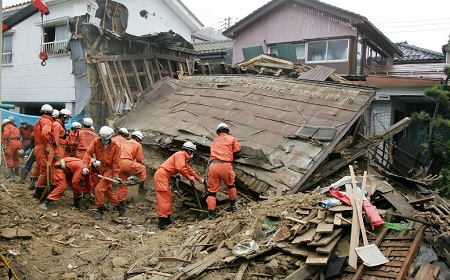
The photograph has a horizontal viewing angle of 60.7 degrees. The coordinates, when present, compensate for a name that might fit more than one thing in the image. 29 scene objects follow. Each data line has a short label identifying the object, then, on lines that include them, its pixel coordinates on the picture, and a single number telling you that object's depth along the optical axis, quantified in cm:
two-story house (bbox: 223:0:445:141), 1405
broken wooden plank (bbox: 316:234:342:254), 444
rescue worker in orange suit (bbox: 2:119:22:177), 996
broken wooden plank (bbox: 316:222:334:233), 467
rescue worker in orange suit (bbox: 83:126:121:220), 721
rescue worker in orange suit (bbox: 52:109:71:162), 800
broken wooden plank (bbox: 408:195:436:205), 550
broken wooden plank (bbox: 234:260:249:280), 456
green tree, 1040
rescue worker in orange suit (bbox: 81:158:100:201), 767
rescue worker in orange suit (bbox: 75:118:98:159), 850
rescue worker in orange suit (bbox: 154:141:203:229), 698
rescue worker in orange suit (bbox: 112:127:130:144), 826
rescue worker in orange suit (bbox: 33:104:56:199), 770
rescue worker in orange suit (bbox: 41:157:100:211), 721
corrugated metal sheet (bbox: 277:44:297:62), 1692
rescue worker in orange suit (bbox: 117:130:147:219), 744
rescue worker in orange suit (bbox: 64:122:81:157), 861
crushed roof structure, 748
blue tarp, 1188
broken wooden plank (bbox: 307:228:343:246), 453
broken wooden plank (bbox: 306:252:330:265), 435
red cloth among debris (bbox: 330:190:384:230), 497
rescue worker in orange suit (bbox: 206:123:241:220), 695
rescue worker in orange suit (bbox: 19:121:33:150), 1134
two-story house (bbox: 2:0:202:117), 1242
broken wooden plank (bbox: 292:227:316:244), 463
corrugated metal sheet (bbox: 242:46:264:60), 1752
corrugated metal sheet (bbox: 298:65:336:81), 1138
